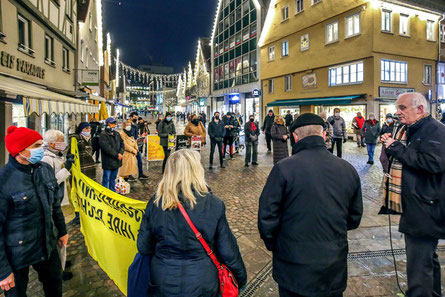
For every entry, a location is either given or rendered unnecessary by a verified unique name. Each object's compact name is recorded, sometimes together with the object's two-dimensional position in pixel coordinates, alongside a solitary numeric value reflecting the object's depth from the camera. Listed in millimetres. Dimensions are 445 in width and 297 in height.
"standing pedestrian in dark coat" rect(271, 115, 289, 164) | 9055
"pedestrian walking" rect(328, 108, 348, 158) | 11727
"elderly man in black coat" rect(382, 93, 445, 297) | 2762
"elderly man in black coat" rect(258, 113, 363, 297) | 2162
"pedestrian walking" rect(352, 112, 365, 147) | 15700
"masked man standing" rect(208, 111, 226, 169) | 10812
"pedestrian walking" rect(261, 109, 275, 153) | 15180
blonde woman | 2020
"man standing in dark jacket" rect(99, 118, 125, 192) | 6891
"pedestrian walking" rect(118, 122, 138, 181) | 8078
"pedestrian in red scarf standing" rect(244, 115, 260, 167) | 11141
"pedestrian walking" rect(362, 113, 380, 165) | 11445
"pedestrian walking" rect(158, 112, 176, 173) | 10422
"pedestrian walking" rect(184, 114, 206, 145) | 11617
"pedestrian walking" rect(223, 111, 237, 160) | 11867
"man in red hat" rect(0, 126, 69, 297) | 2498
